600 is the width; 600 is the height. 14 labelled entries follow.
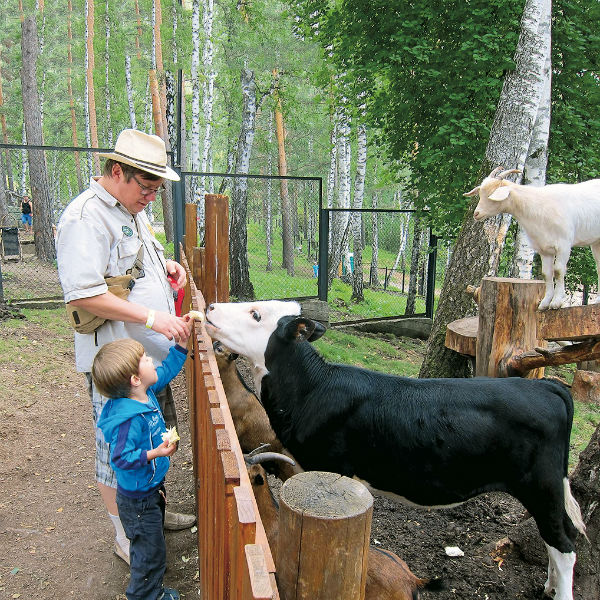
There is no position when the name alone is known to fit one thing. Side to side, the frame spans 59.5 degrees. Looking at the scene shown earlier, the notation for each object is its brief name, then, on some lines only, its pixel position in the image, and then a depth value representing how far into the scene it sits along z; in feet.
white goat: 11.30
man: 8.48
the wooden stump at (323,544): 4.24
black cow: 9.12
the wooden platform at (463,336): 12.34
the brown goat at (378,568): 6.64
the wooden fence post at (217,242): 14.51
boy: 7.85
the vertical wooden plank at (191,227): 19.85
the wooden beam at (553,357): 9.90
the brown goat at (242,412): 12.05
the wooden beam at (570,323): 10.14
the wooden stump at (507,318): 10.78
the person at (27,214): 71.36
